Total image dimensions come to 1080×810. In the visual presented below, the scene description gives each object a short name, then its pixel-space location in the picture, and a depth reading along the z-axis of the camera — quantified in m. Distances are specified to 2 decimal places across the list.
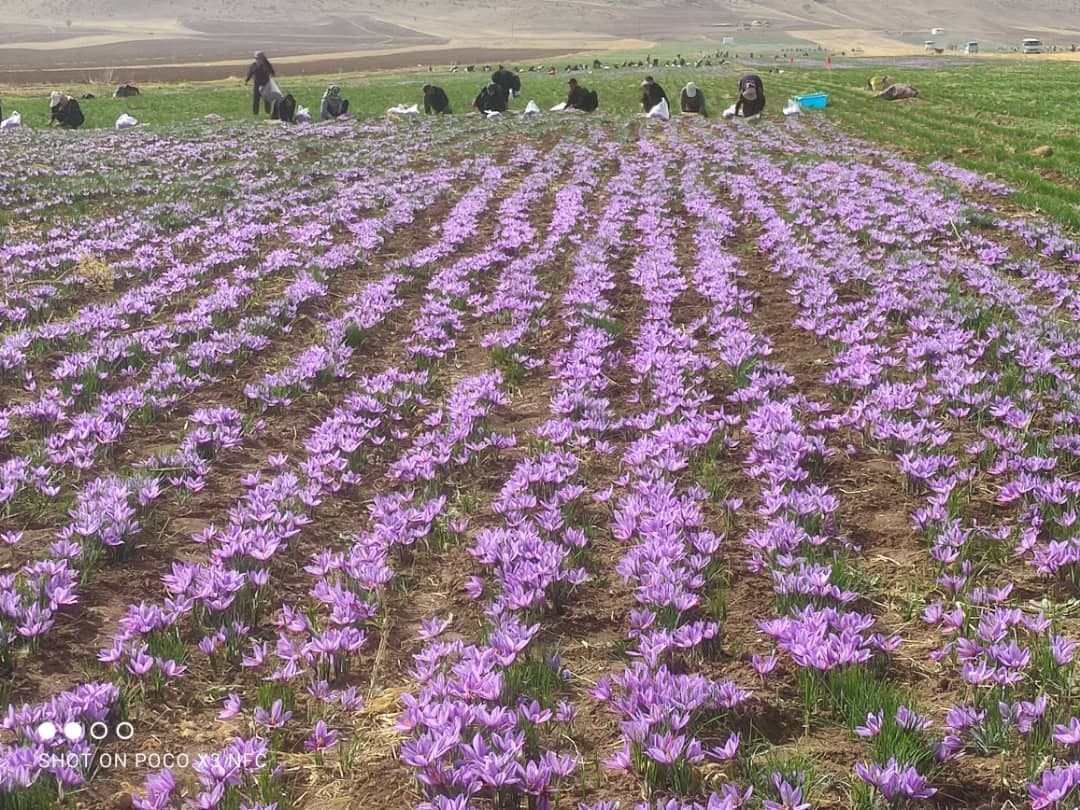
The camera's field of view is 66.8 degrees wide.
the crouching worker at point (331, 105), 34.56
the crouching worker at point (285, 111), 33.56
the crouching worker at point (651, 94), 35.69
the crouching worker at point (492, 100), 37.97
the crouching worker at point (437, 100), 38.03
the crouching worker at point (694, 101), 35.90
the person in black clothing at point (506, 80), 38.50
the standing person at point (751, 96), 33.38
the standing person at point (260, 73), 33.59
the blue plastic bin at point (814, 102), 36.47
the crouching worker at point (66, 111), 33.06
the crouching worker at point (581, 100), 37.53
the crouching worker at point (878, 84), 44.54
